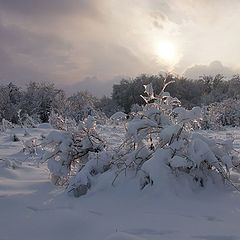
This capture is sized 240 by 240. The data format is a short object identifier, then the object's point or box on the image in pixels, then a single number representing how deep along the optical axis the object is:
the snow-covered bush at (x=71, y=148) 2.88
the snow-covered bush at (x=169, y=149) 2.38
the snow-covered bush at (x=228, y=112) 11.57
